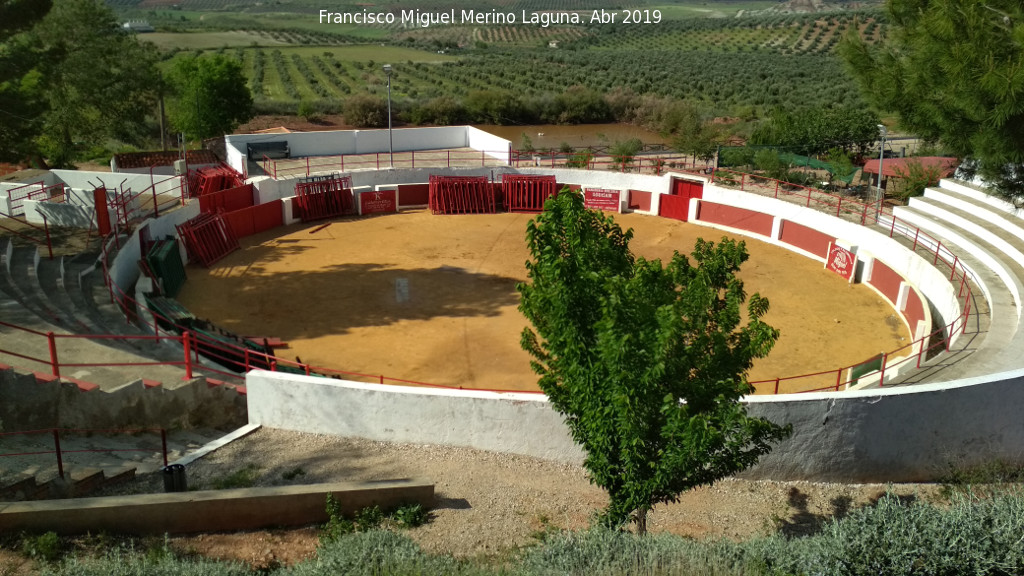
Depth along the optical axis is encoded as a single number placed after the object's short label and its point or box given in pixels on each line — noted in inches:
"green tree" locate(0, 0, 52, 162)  842.2
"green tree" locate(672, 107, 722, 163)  1437.0
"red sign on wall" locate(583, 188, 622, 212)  1298.0
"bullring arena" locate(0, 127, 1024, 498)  514.6
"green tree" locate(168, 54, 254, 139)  1665.8
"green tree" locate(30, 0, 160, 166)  1557.6
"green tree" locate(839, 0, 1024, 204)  542.2
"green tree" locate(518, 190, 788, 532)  345.7
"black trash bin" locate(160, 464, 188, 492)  434.0
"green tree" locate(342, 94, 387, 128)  2145.7
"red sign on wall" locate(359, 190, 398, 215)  1275.8
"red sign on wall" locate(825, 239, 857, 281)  995.9
